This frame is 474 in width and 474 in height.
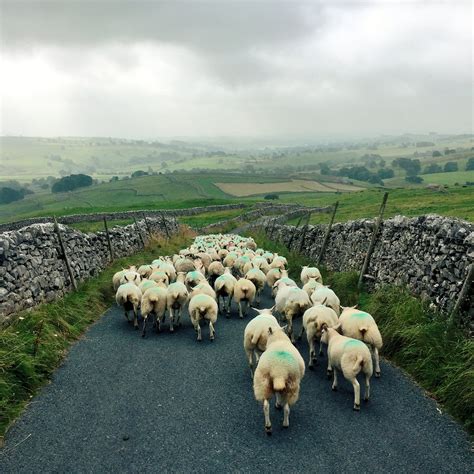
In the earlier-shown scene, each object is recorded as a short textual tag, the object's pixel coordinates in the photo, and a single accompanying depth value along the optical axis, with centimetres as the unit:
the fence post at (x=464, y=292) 820
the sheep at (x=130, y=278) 1333
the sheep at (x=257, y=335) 826
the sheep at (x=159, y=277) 1385
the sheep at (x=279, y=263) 1705
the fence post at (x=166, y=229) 2915
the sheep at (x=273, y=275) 1530
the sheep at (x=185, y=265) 1648
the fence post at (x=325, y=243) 1814
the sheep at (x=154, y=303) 1108
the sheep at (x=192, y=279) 1364
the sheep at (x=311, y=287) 1222
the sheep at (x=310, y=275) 1424
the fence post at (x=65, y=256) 1381
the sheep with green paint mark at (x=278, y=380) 627
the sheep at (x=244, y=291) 1244
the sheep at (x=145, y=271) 1520
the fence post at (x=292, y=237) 2450
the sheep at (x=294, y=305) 1030
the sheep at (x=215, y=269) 1661
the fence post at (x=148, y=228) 2612
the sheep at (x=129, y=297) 1166
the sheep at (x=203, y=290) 1196
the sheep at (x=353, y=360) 698
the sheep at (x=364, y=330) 818
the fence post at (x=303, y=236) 2158
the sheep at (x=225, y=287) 1284
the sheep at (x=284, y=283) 1260
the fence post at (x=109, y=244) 1869
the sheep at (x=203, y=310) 1047
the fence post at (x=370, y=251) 1335
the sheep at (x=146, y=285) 1245
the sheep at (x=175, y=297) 1141
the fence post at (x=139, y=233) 2383
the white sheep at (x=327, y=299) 1056
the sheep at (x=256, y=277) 1400
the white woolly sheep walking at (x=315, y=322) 883
